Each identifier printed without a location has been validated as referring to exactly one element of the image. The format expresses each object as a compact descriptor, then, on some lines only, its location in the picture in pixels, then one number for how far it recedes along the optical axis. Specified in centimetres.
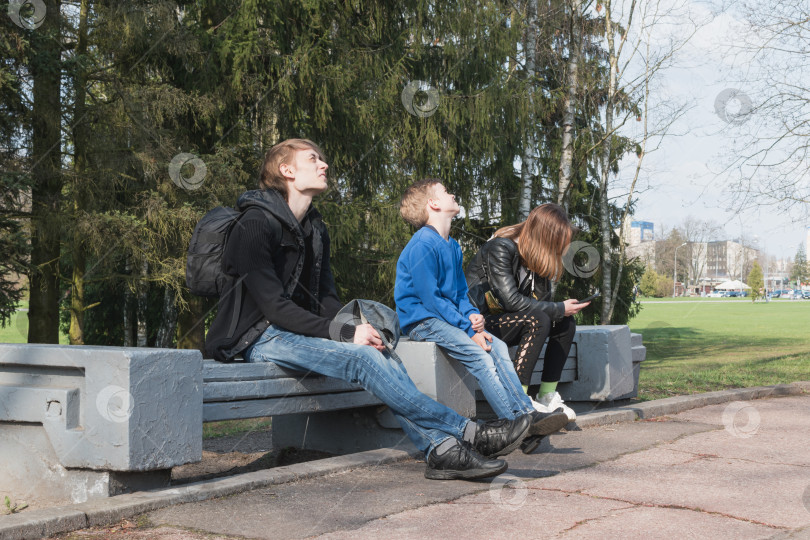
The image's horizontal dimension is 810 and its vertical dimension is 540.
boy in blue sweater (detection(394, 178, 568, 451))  459
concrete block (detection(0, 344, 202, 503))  329
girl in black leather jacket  530
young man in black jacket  392
